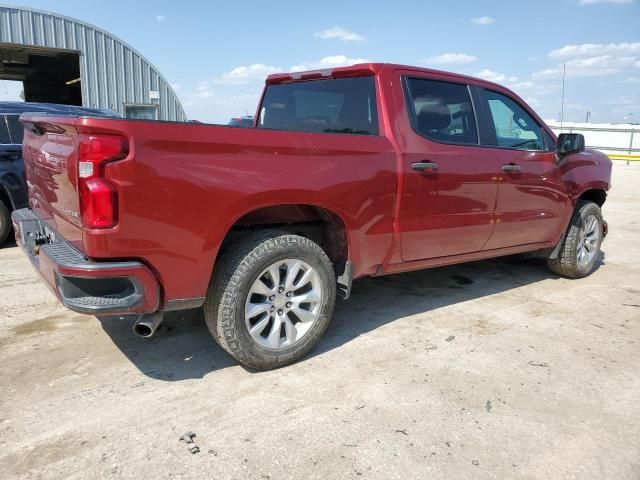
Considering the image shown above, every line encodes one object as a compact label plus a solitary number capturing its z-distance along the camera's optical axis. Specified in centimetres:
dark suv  596
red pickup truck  250
